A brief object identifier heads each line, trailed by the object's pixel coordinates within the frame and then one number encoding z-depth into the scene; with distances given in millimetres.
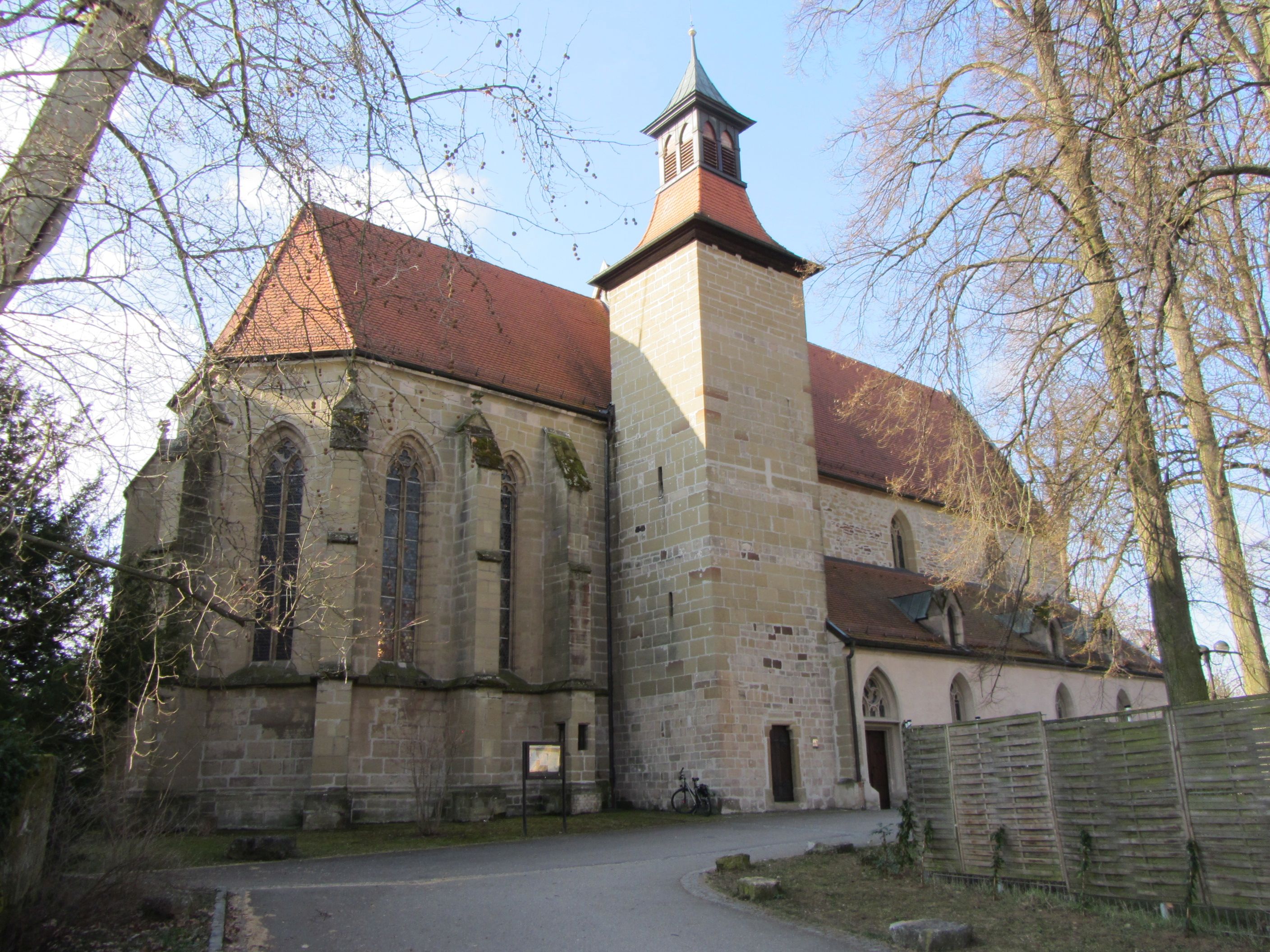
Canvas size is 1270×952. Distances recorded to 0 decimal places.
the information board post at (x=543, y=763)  13430
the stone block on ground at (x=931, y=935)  6582
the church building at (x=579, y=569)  15469
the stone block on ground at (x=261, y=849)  11391
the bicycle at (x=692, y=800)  16188
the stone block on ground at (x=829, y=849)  11109
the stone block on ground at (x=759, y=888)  8352
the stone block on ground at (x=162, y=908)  7348
